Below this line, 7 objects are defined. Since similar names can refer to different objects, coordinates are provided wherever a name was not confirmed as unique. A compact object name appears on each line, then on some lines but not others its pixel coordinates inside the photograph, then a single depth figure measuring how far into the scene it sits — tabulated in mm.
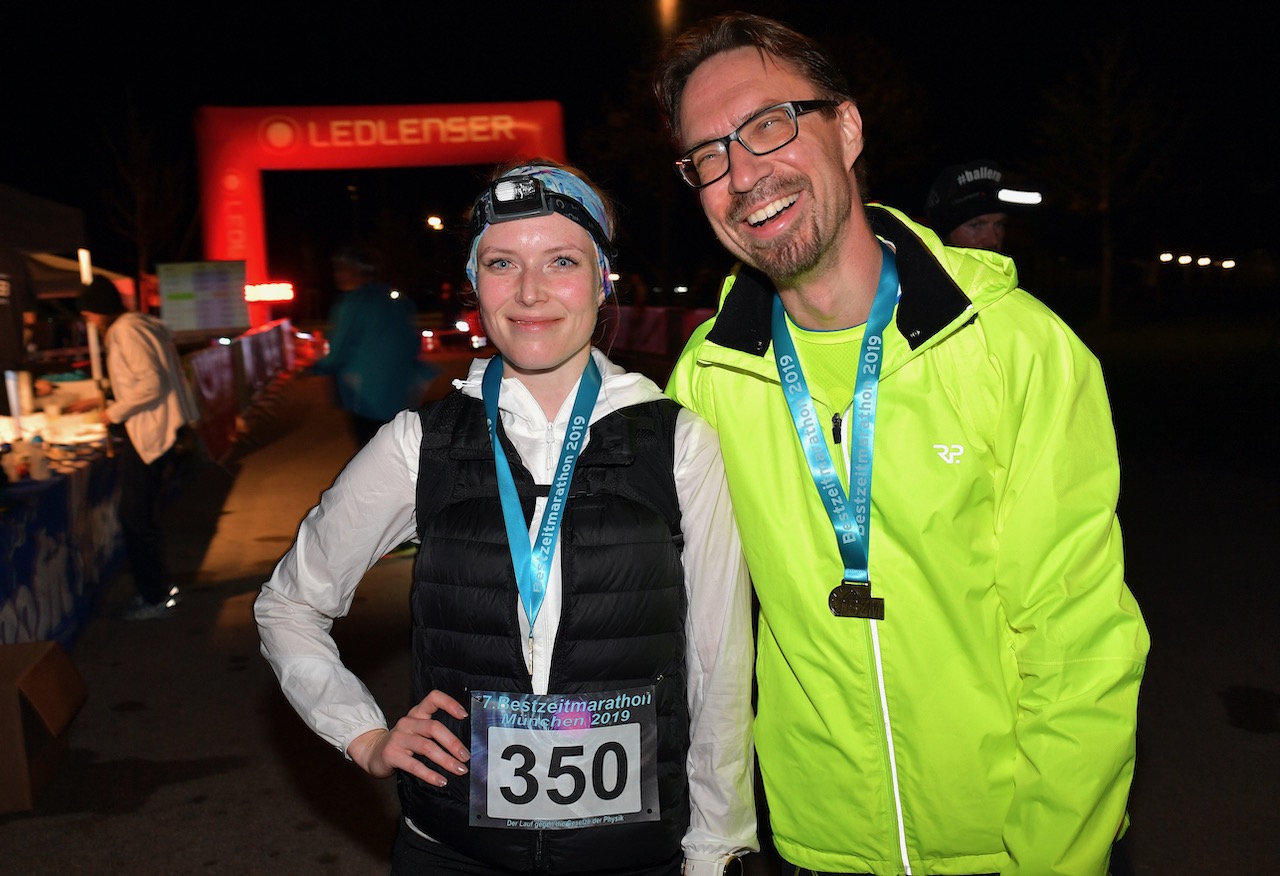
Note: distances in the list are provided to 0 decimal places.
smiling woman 2016
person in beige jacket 6918
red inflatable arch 21953
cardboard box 4363
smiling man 1819
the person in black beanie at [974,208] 5160
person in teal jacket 7738
